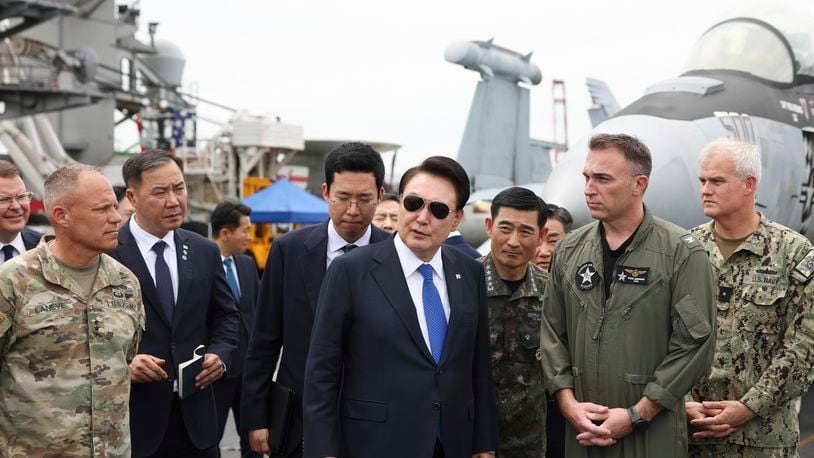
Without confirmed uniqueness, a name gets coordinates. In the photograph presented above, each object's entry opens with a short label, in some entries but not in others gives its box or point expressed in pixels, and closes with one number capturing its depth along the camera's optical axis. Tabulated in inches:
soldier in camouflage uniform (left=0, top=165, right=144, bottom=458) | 119.1
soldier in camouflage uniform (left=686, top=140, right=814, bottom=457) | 141.2
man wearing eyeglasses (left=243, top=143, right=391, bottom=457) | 147.5
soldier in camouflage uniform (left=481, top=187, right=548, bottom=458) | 157.2
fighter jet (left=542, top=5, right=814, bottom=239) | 292.4
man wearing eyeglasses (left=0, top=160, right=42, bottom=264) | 173.9
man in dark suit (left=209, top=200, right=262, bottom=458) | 242.2
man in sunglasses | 119.6
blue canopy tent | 656.4
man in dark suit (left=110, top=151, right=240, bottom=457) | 152.7
